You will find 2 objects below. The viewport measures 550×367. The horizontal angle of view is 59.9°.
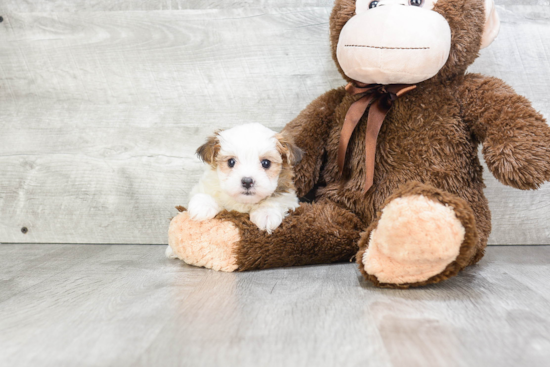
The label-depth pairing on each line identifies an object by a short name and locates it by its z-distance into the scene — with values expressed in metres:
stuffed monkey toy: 1.15
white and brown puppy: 1.21
